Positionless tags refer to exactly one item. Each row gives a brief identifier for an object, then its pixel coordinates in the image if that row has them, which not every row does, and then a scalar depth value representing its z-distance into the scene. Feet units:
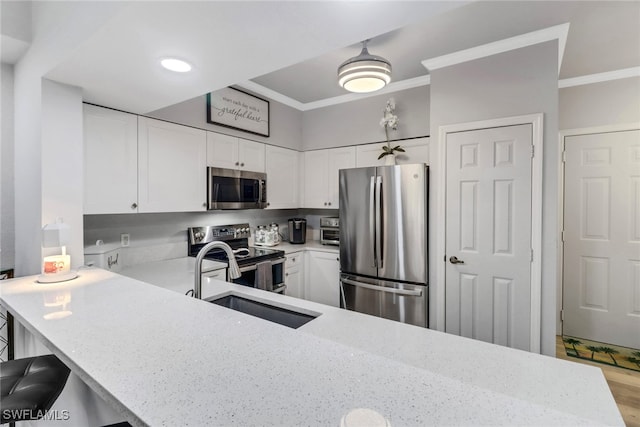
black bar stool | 3.03
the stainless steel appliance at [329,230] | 12.09
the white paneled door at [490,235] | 7.38
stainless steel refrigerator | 8.39
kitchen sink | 4.84
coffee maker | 12.19
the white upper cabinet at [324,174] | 11.94
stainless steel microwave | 9.17
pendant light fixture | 6.73
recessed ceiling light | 4.75
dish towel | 9.16
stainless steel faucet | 4.53
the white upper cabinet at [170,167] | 7.65
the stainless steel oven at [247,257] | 8.98
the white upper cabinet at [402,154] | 10.16
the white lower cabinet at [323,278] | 10.69
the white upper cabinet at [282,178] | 11.49
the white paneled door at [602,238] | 9.21
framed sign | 9.38
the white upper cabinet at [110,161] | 6.64
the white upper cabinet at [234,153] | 9.33
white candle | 5.06
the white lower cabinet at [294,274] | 10.64
